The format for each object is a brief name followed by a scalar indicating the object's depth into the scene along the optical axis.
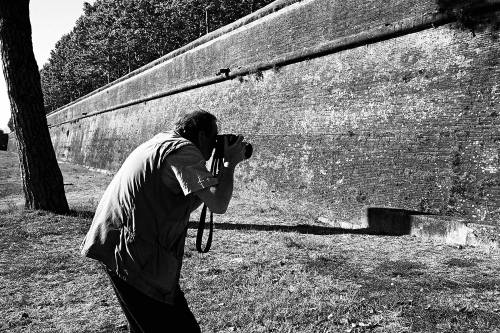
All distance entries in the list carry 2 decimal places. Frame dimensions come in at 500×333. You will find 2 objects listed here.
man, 1.85
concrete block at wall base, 5.40
